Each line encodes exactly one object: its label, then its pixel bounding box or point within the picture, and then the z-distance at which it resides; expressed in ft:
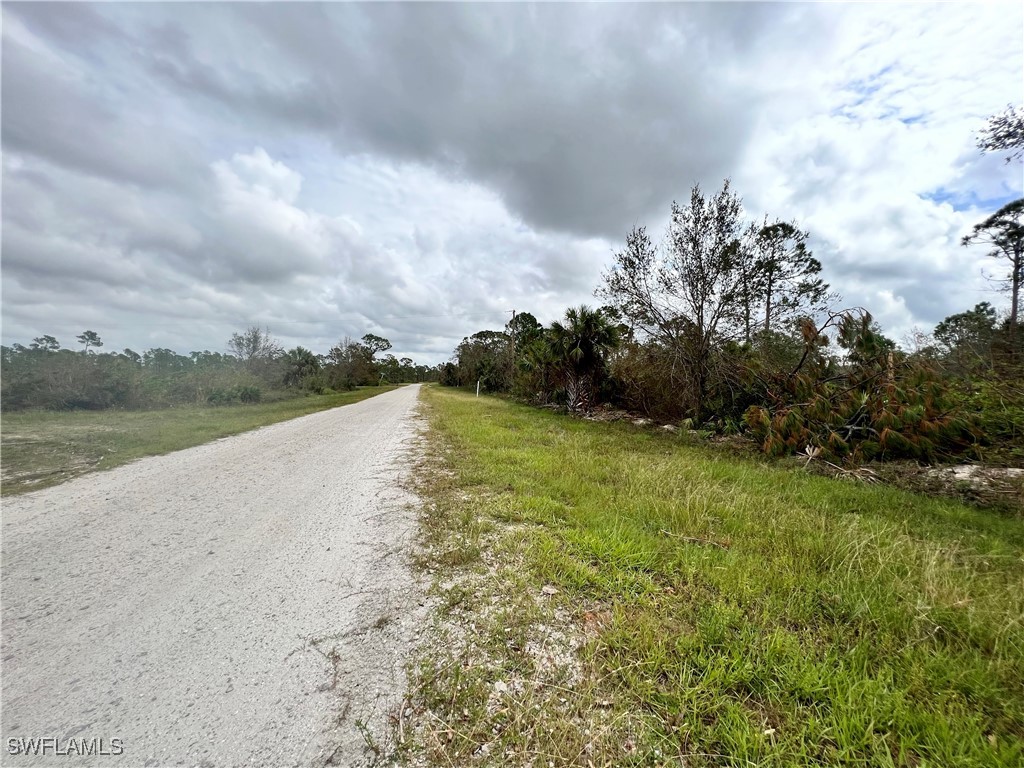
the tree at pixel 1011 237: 33.24
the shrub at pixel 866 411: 21.65
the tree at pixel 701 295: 37.60
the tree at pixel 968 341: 22.08
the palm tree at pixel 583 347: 50.39
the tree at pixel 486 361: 117.48
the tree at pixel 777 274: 36.81
